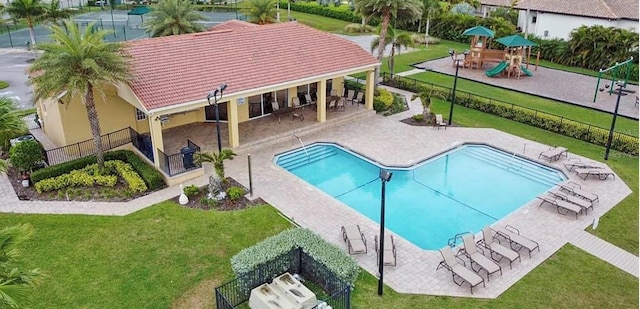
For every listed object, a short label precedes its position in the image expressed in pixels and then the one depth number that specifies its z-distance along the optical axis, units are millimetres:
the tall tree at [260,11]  35750
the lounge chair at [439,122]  26961
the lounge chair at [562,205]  18344
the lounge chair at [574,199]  18641
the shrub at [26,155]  20469
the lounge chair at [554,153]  23047
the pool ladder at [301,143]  24214
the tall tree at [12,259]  8117
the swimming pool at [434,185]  19000
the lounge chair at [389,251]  15600
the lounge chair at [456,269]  14523
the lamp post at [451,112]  27009
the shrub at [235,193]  19164
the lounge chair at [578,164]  22092
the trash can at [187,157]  20688
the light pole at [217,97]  19281
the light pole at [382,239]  12656
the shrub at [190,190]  19453
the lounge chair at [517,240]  16234
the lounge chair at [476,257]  15047
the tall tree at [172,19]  31762
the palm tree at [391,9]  28938
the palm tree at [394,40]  33344
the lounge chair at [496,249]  15703
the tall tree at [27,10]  34281
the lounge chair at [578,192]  19250
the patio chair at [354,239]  16047
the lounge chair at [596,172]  21422
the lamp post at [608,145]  22983
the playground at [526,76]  31844
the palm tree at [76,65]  18328
